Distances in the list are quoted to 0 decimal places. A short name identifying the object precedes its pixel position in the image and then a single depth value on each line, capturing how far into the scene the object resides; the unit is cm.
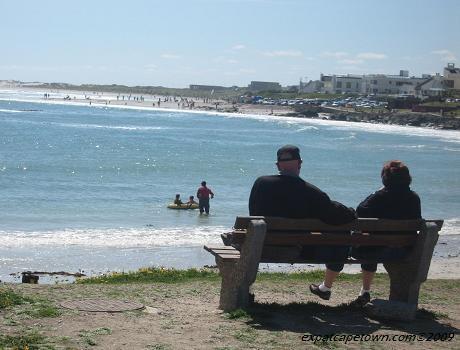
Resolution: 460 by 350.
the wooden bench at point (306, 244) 789
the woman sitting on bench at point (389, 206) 853
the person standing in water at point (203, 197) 2816
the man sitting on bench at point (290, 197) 821
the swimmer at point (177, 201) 3030
